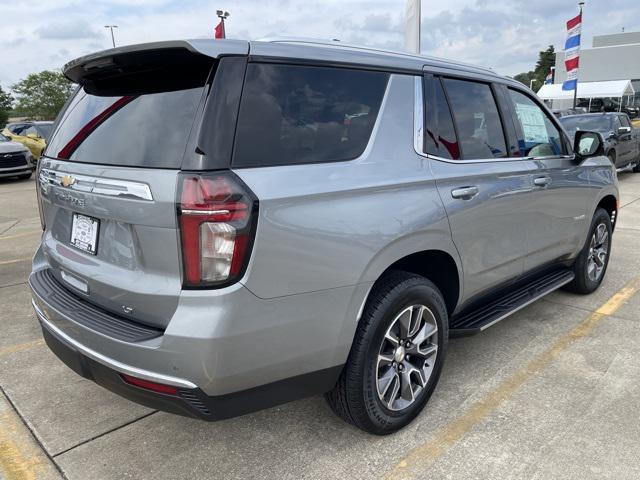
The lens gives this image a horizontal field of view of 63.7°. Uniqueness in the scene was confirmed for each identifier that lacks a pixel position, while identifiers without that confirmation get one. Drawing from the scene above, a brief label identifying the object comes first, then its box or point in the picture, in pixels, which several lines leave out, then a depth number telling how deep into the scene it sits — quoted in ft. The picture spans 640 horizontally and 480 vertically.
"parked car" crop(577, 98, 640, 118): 137.07
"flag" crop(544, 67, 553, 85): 168.04
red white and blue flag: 61.46
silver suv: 6.33
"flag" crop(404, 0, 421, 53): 26.40
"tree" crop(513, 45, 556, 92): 339.16
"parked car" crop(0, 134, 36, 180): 46.06
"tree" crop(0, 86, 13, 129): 168.76
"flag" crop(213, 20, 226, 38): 41.52
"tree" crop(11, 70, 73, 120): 163.32
